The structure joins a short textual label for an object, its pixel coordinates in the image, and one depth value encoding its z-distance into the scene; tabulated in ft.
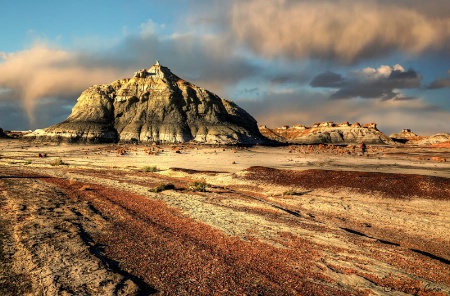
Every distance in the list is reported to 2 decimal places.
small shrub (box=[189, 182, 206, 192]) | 69.00
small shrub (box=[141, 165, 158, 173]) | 113.55
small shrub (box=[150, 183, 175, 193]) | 66.34
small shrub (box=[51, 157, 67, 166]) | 131.55
